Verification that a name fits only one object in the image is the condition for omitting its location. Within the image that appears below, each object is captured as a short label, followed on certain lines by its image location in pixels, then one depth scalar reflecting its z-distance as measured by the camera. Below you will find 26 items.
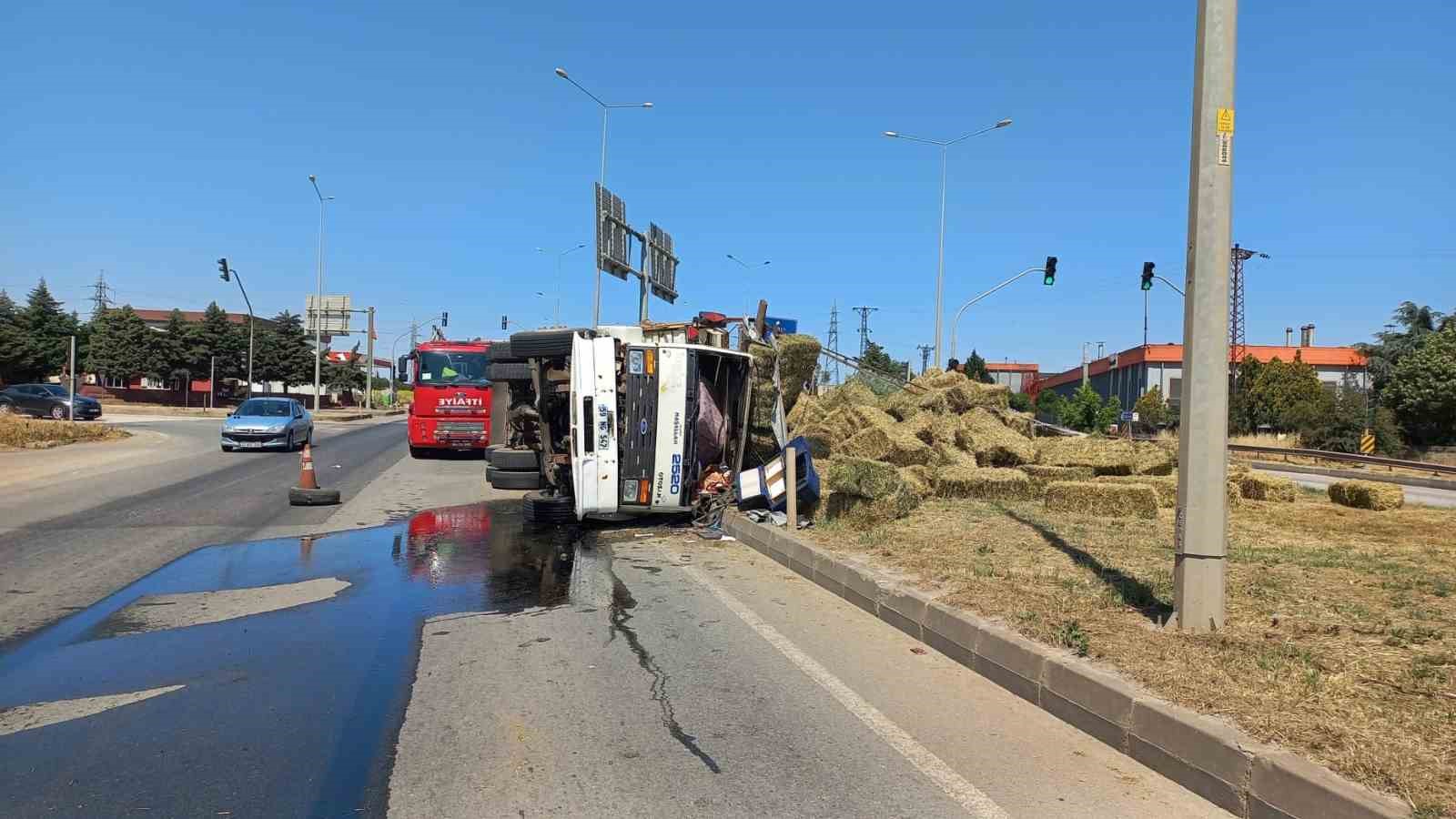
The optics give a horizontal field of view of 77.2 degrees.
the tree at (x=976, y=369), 62.50
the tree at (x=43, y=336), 56.34
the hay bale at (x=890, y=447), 14.25
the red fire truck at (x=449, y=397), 21.11
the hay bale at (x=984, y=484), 12.66
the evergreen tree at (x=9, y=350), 53.18
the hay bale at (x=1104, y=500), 10.88
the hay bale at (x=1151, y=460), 13.00
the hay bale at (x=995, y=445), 14.63
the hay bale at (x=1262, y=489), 12.76
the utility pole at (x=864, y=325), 89.62
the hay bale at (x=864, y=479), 10.69
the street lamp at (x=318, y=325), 51.62
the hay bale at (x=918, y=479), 12.08
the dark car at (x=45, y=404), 35.34
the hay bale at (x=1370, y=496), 12.33
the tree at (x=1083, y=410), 58.09
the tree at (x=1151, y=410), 59.44
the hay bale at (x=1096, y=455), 13.20
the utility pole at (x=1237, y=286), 45.19
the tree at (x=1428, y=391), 39.19
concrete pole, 5.61
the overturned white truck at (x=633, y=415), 10.89
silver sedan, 22.31
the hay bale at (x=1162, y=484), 11.32
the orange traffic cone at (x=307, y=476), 13.68
